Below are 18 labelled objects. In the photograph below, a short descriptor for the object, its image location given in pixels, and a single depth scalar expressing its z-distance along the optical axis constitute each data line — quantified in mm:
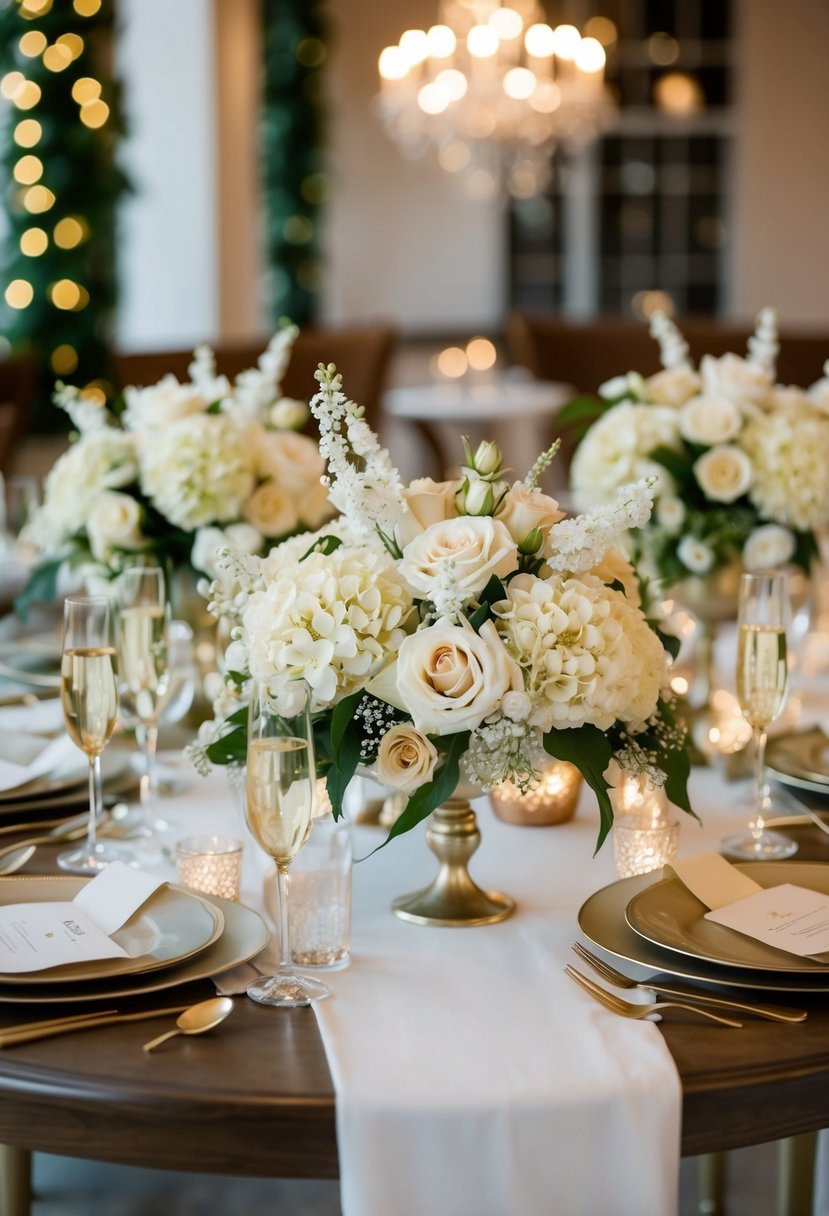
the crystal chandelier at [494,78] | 6367
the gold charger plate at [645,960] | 1049
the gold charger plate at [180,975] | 1021
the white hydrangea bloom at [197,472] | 1758
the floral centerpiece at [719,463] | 1791
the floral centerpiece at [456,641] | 1085
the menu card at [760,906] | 1116
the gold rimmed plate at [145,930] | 1045
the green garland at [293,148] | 8016
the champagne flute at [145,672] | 1423
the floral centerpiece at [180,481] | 1770
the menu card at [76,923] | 1072
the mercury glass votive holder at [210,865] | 1244
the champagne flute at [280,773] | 1027
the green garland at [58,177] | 5082
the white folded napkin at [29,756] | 1521
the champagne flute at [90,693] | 1285
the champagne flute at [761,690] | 1378
